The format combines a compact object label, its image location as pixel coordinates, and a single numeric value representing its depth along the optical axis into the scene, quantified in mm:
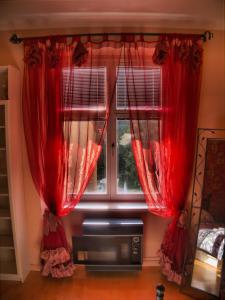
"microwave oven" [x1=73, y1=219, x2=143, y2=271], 2318
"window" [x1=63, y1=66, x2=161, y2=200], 2209
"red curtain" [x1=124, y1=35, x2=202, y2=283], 2180
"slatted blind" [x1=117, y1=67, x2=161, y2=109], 2207
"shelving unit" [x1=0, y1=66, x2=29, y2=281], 2172
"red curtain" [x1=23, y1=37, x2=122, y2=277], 2180
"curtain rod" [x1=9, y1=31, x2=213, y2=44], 2171
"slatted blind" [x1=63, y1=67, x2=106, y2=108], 2195
